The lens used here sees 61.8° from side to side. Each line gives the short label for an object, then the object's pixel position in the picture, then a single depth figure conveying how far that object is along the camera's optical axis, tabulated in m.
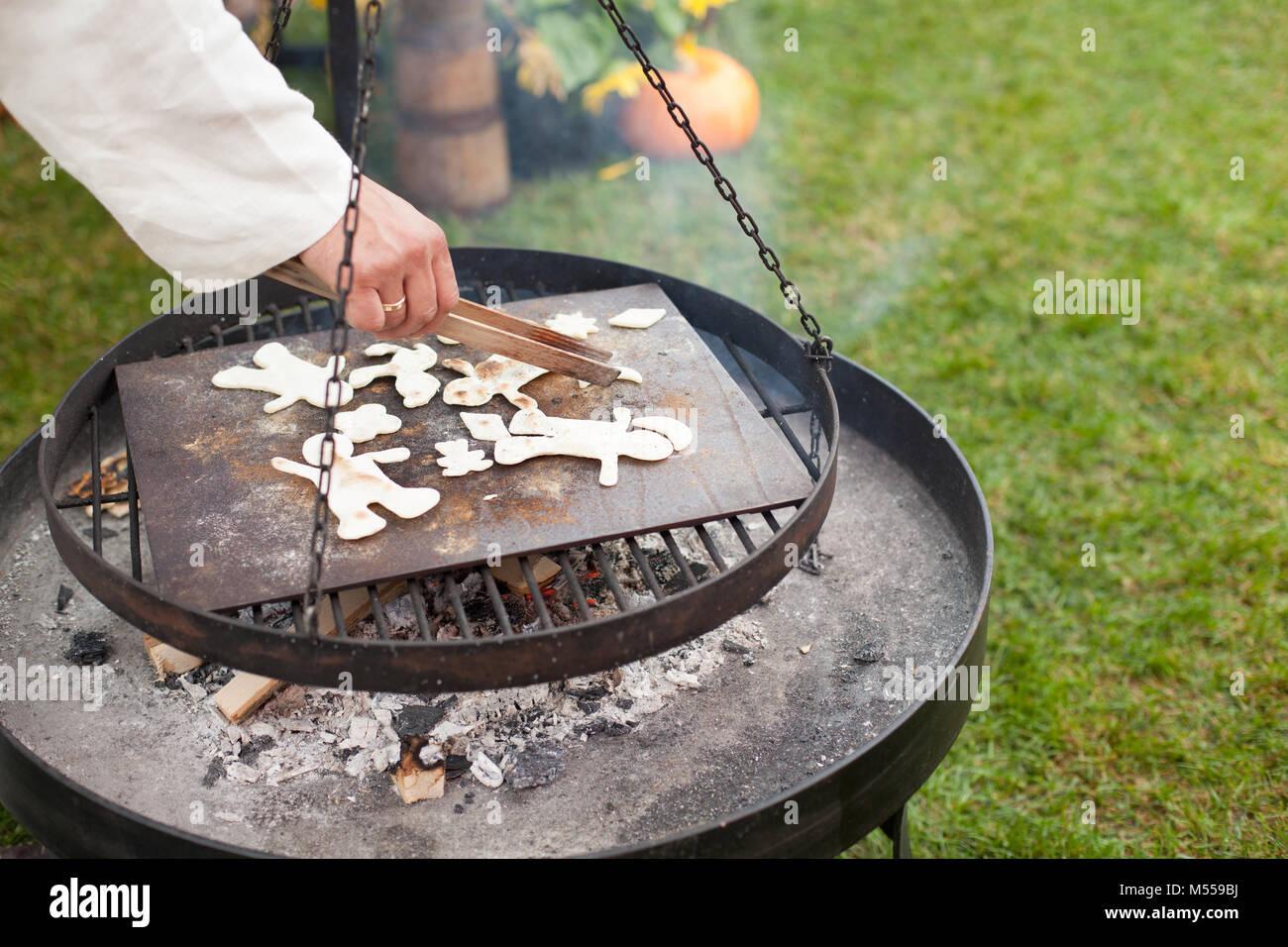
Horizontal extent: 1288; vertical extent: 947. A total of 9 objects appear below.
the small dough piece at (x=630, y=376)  2.54
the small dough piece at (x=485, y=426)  2.36
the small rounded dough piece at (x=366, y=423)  2.37
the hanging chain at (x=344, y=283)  1.75
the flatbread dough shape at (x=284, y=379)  2.48
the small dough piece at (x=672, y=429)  2.32
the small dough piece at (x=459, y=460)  2.24
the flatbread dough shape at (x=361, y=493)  2.07
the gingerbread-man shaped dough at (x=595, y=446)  2.25
